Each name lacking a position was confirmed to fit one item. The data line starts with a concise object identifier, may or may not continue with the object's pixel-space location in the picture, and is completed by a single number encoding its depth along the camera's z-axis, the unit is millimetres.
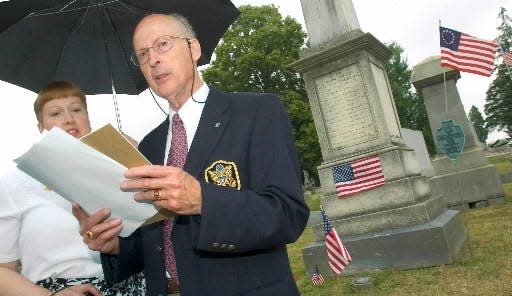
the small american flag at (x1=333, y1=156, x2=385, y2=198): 7520
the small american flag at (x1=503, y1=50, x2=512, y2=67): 19175
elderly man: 1646
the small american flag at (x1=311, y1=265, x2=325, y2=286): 6949
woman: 2445
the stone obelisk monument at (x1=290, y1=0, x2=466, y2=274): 6871
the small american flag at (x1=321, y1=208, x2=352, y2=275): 6402
